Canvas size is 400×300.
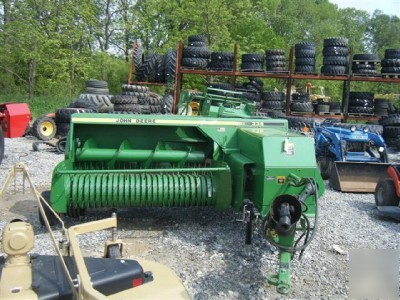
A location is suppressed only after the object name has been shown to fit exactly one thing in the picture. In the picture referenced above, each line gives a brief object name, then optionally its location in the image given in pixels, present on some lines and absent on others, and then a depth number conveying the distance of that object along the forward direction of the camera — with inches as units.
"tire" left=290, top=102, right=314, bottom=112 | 598.9
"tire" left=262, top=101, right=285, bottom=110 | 606.9
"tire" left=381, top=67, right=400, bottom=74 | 566.3
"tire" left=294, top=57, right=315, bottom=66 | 591.0
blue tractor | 308.5
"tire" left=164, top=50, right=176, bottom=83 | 631.2
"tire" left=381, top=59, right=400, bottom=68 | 569.0
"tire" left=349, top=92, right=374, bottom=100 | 597.0
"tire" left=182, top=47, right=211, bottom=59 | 624.1
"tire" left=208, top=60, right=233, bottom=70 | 621.9
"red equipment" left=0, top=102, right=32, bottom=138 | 369.1
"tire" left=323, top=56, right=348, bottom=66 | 575.8
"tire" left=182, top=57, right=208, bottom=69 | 619.5
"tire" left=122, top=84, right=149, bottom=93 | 542.0
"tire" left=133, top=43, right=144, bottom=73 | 673.6
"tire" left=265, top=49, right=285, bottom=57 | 604.8
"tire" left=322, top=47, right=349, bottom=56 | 575.8
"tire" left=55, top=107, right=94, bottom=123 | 484.7
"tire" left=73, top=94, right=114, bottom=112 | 527.5
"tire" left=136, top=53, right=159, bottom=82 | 663.1
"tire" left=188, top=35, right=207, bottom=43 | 661.3
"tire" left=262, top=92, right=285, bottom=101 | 608.8
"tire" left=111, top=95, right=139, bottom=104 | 503.2
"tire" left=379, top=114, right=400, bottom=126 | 522.9
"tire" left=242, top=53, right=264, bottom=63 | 611.5
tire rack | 574.9
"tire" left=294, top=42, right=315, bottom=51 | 587.1
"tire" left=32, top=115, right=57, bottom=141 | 487.2
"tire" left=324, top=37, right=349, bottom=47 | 574.9
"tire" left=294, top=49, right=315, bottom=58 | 590.6
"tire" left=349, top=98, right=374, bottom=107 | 594.2
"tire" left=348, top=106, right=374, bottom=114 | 593.3
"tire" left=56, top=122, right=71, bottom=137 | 490.3
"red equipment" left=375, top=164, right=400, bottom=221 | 245.6
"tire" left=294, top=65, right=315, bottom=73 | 588.4
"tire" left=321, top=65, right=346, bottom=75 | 575.5
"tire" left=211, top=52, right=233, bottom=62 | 623.8
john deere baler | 173.8
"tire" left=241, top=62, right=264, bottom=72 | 608.1
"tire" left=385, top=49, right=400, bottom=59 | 570.8
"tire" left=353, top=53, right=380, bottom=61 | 583.9
